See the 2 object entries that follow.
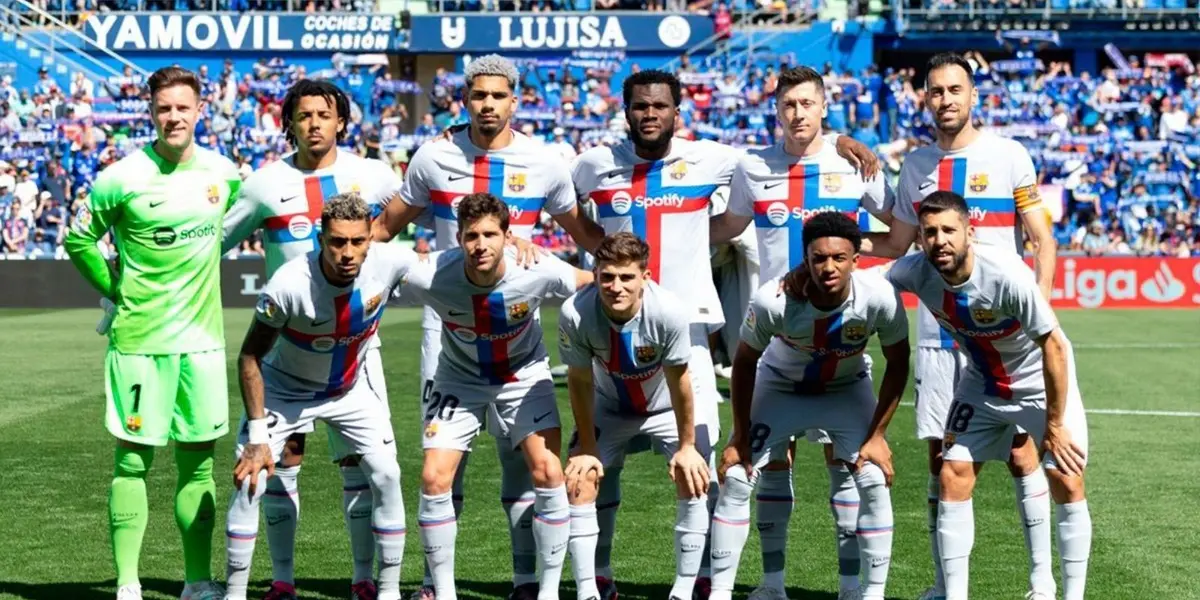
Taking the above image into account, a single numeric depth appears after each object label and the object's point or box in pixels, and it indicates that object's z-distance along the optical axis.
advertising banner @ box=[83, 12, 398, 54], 34.00
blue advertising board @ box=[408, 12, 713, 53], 33.84
